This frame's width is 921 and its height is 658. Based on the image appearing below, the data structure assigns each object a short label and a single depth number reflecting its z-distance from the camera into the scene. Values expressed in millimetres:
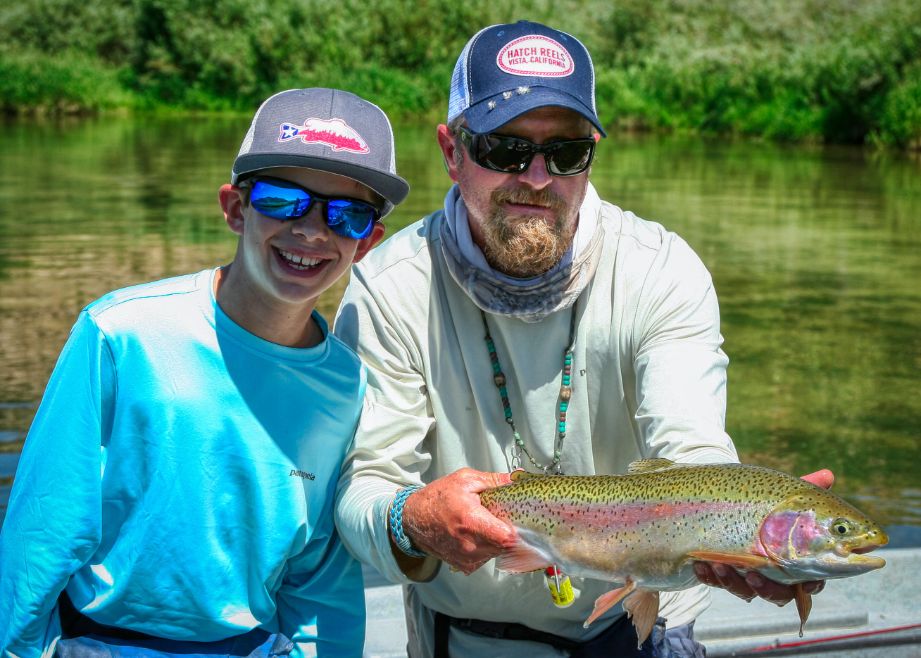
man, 3168
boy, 2695
